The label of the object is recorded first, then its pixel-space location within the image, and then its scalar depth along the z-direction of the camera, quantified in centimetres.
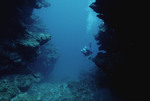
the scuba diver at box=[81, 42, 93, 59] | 1120
